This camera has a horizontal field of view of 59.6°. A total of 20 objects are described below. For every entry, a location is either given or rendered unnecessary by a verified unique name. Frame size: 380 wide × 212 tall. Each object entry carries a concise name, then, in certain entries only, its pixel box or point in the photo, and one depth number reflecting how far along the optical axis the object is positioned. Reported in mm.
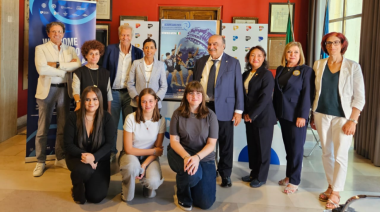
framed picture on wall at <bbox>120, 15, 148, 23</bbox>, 7359
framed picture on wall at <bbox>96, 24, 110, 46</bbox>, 7344
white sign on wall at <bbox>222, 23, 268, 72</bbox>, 5727
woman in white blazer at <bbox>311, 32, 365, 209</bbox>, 2777
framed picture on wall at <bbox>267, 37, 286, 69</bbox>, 7316
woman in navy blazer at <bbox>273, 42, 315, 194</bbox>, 3037
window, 5602
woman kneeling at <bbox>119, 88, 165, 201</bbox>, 2822
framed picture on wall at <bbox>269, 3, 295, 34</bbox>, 7281
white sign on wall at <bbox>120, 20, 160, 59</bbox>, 5633
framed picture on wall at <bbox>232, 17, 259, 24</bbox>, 7305
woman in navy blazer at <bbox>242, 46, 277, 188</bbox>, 3191
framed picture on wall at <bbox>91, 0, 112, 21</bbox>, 7316
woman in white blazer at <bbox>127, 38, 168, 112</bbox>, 3543
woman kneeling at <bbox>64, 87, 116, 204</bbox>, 2760
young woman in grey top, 2732
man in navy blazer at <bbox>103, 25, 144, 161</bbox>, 3730
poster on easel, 4781
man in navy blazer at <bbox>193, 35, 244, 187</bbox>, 3248
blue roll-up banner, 3809
